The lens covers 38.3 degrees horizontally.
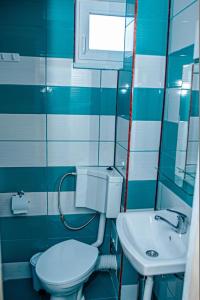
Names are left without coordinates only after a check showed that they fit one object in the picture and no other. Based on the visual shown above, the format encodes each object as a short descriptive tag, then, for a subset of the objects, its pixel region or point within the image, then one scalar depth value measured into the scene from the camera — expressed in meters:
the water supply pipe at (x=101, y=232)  2.30
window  2.11
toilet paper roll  2.18
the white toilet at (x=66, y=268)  1.75
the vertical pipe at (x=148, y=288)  1.36
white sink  1.25
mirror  1.45
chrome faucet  1.46
